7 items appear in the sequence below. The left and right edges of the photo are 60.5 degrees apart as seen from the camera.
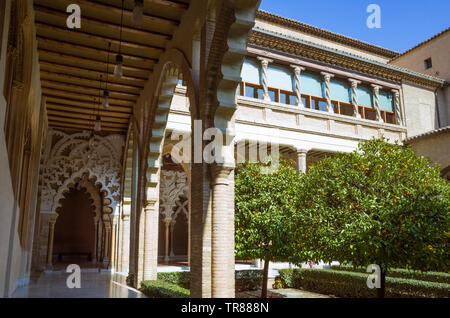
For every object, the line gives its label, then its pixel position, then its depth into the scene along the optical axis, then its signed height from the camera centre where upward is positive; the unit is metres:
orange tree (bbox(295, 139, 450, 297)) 5.85 +0.38
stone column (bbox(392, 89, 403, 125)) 17.81 +5.75
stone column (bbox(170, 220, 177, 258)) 20.24 -0.80
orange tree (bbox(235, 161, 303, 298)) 9.68 +0.54
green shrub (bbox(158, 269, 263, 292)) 11.61 -1.42
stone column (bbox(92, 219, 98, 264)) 17.92 -0.36
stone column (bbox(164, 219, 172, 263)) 19.30 -0.30
